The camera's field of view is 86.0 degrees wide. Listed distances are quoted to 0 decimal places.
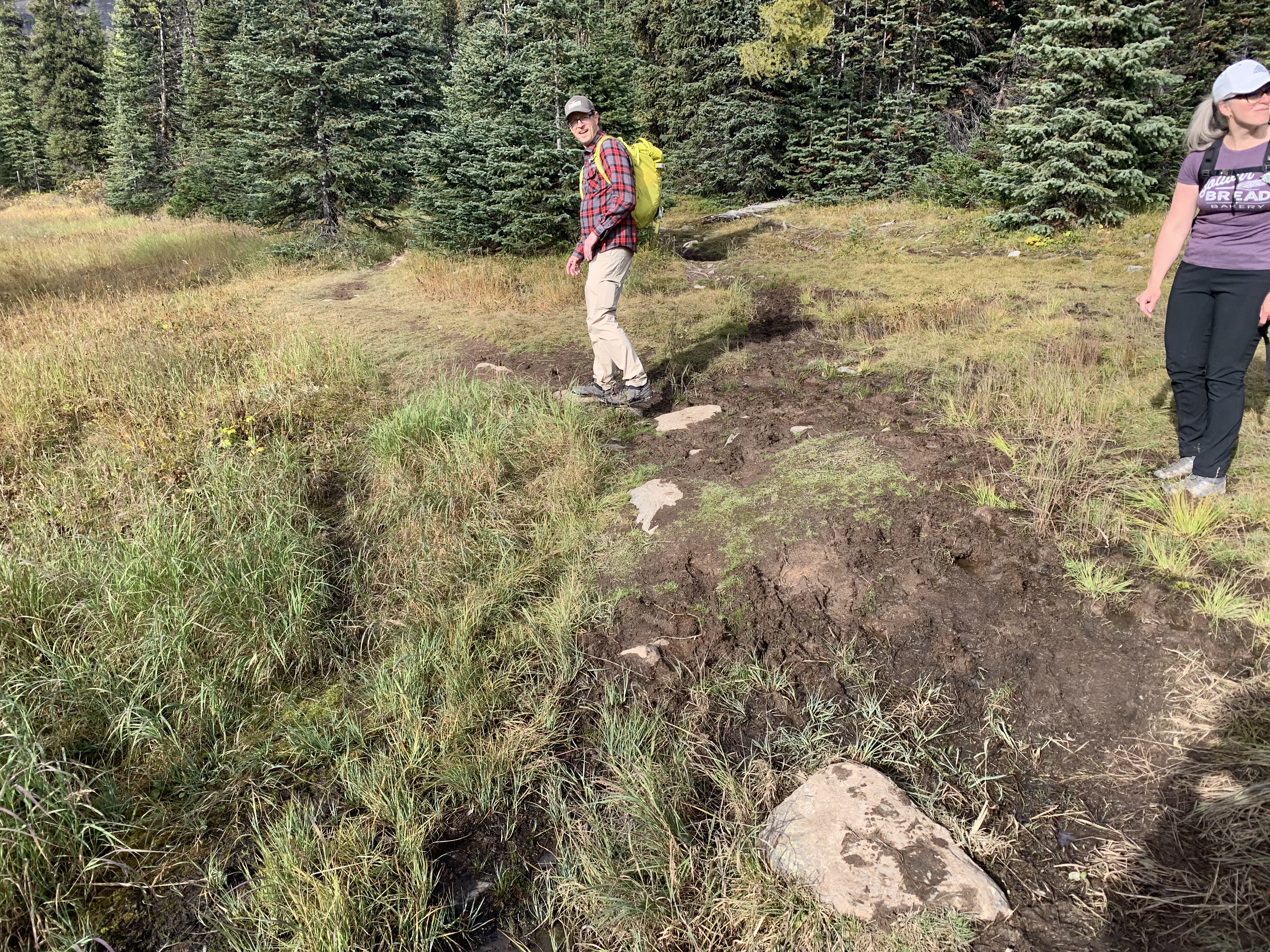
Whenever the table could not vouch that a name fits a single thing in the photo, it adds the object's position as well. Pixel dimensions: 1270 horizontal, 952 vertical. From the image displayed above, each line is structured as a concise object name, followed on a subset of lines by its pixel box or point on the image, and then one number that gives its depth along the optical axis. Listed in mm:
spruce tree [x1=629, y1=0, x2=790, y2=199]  18016
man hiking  4961
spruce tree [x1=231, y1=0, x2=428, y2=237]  11727
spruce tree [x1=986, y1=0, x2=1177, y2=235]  10656
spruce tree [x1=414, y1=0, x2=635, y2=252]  10133
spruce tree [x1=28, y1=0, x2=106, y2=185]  31625
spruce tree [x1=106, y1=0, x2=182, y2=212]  24391
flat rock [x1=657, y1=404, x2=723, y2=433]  5480
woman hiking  3143
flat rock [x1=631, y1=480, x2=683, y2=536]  4195
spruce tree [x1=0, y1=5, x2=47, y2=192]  34125
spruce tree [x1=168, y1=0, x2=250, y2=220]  17891
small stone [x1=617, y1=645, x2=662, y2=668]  3174
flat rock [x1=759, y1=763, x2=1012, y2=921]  2045
